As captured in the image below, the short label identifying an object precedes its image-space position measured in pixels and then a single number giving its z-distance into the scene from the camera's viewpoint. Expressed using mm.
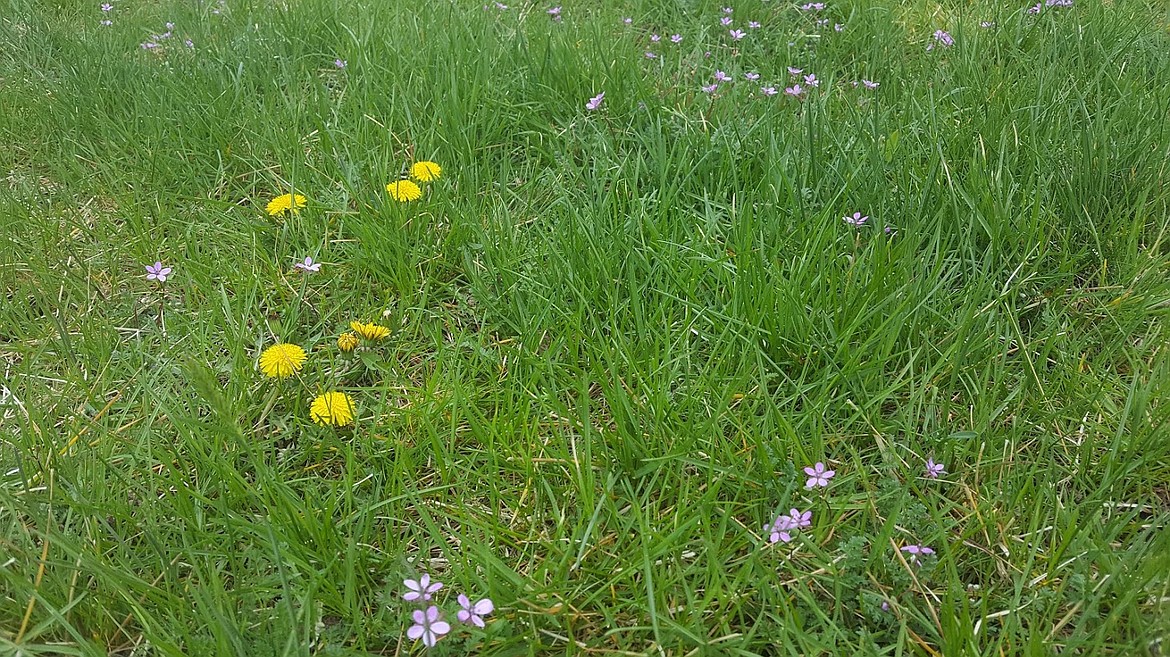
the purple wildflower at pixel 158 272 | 645
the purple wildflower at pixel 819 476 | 484
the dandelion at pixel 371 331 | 617
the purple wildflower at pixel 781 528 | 463
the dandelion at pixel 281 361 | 589
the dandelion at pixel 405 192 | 756
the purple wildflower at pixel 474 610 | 421
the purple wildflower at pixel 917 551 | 465
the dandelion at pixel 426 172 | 774
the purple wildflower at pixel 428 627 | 404
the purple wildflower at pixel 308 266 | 654
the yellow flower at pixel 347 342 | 605
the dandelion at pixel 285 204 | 746
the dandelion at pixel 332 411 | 557
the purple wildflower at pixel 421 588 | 429
